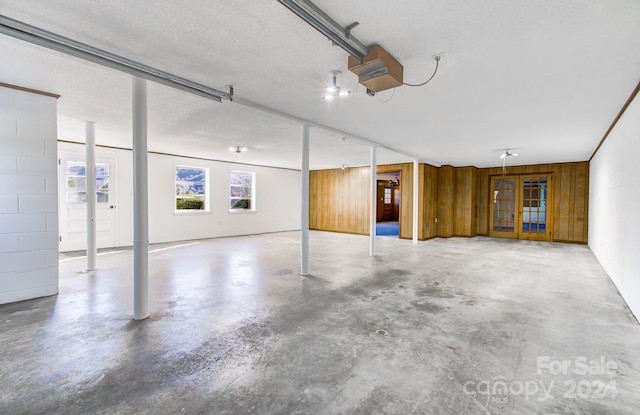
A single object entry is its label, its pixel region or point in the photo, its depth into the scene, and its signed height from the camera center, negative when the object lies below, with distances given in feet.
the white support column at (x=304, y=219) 14.96 -0.95
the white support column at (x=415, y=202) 26.25 -0.04
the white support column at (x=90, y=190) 15.12 +0.58
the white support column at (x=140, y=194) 9.17 +0.23
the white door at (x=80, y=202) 20.29 -0.09
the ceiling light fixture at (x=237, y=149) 21.62 +4.10
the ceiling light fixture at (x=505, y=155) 21.94 +3.85
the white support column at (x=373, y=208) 20.30 -0.44
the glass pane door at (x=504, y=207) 29.94 -0.48
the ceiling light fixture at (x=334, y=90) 8.83 +3.83
